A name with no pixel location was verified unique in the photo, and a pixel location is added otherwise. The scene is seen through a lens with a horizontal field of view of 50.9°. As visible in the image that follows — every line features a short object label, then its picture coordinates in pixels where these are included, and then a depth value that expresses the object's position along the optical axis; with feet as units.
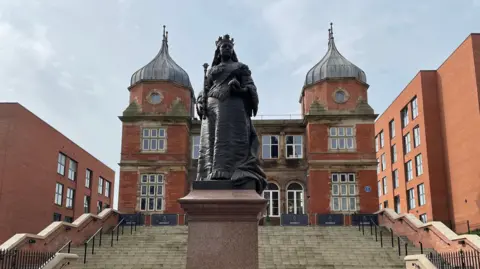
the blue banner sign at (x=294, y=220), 98.63
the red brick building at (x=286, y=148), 107.24
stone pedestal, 22.95
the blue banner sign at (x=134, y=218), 100.48
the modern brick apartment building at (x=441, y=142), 109.81
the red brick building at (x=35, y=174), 106.52
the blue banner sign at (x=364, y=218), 95.35
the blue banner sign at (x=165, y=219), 100.37
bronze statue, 26.29
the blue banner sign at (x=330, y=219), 102.00
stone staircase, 60.34
